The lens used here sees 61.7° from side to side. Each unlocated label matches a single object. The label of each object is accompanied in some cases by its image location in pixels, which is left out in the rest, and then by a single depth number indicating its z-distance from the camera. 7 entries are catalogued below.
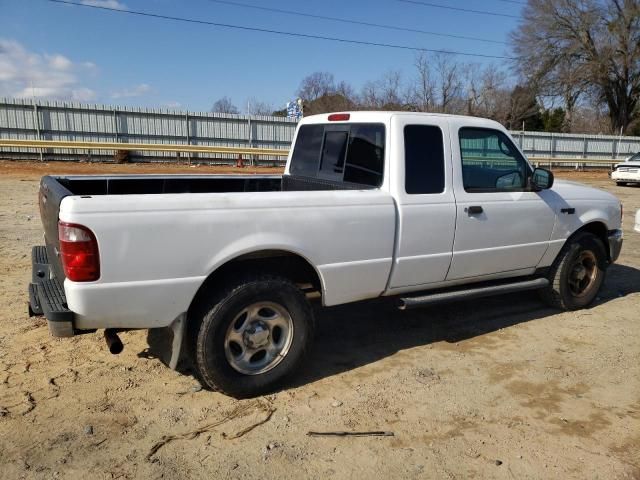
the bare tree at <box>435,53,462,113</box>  42.53
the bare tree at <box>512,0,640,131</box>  44.06
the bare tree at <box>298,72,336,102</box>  46.50
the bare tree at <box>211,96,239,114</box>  54.56
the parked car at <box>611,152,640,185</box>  22.53
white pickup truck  3.23
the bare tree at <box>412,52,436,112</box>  42.25
